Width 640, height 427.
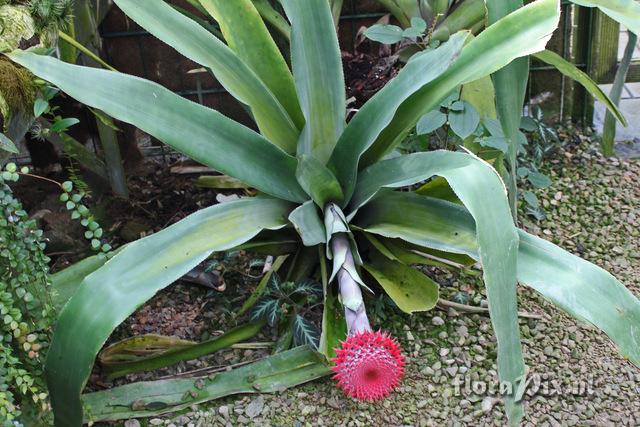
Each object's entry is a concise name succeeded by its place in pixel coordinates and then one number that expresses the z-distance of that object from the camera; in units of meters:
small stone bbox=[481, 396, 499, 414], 1.75
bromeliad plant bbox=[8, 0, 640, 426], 1.45
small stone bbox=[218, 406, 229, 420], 1.76
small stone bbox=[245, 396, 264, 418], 1.76
